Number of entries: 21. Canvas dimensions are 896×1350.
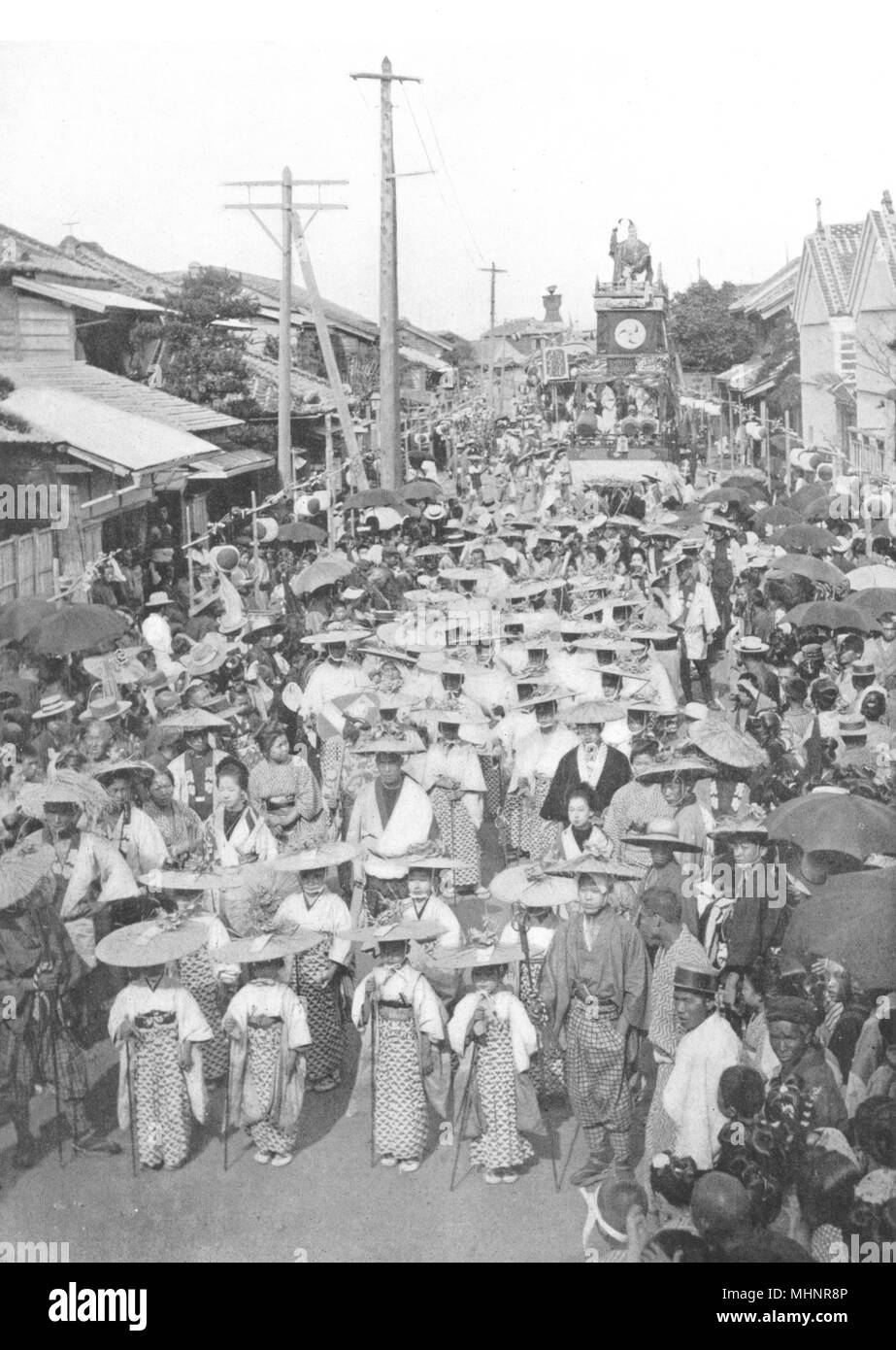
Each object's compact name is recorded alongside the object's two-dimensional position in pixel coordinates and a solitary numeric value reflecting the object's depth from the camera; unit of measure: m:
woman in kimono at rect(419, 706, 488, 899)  10.23
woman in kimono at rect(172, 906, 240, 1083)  8.08
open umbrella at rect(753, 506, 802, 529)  20.02
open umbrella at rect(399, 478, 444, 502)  23.31
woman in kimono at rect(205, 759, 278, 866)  8.77
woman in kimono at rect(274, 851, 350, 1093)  7.88
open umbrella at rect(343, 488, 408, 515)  21.80
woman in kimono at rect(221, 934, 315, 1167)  7.17
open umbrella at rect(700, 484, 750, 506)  23.30
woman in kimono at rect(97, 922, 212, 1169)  7.21
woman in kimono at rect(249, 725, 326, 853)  9.41
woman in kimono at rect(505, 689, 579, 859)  10.51
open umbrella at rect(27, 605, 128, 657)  11.30
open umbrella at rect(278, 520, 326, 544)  17.73
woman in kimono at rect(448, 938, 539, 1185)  7.06
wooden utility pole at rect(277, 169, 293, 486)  19.95
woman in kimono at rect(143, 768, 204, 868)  9.29
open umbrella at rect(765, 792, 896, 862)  7.53
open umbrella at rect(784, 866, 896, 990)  6.50
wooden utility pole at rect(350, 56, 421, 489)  20.59
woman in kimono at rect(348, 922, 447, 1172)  7.16
